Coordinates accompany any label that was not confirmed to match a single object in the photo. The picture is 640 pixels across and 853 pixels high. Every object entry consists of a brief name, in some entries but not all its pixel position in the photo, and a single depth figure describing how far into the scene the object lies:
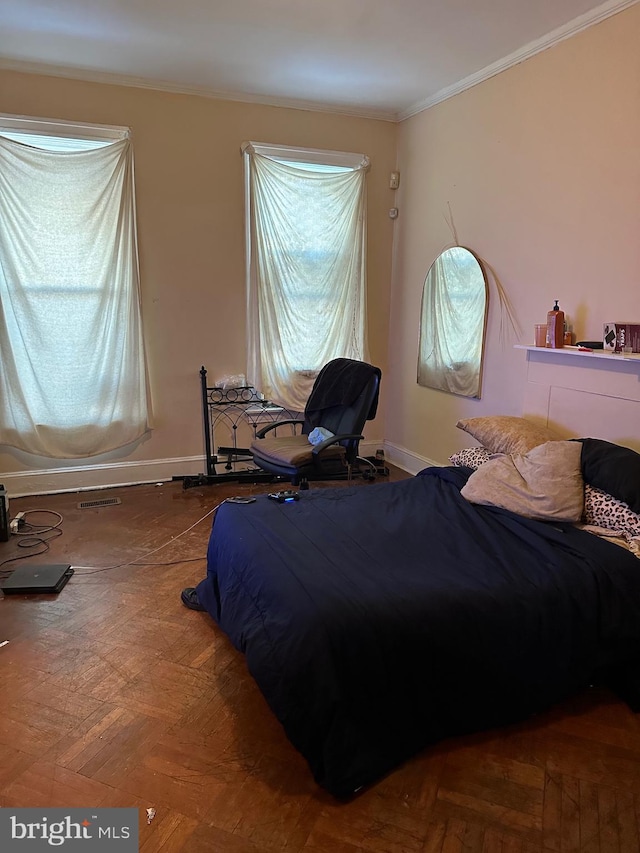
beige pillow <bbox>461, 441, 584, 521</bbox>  2.42
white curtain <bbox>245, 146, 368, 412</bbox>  4.29
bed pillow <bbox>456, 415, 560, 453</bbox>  2.89
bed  1.74
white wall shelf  2.63
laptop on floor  2.81
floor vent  3.92
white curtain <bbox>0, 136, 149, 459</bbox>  3.73
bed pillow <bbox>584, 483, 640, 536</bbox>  2.30
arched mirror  3.87
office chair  3.57
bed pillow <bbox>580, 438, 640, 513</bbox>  2.31
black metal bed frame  4.38
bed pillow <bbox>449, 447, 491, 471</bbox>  3.07
